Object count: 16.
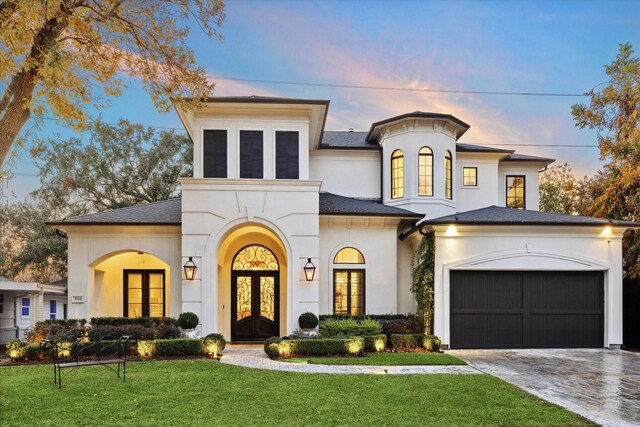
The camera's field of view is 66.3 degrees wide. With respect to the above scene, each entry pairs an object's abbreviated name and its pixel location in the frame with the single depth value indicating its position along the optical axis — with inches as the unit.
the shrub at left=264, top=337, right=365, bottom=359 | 507.8
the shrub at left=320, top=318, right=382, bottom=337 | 556.1
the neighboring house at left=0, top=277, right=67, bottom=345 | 788.7
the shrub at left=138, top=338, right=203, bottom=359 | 497.4
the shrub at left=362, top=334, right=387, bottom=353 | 538.1
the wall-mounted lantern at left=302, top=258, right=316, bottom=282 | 584.4
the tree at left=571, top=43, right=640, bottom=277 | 350.0
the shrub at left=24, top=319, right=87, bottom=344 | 528.4
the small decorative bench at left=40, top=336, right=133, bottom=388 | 463.8
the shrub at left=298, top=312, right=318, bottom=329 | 570.5
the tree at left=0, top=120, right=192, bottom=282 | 1066.7
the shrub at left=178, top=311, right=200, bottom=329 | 557.6
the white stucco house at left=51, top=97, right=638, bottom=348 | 583.8
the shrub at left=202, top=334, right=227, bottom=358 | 505.7
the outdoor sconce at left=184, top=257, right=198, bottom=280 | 574.9
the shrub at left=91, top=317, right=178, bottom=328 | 576.1
